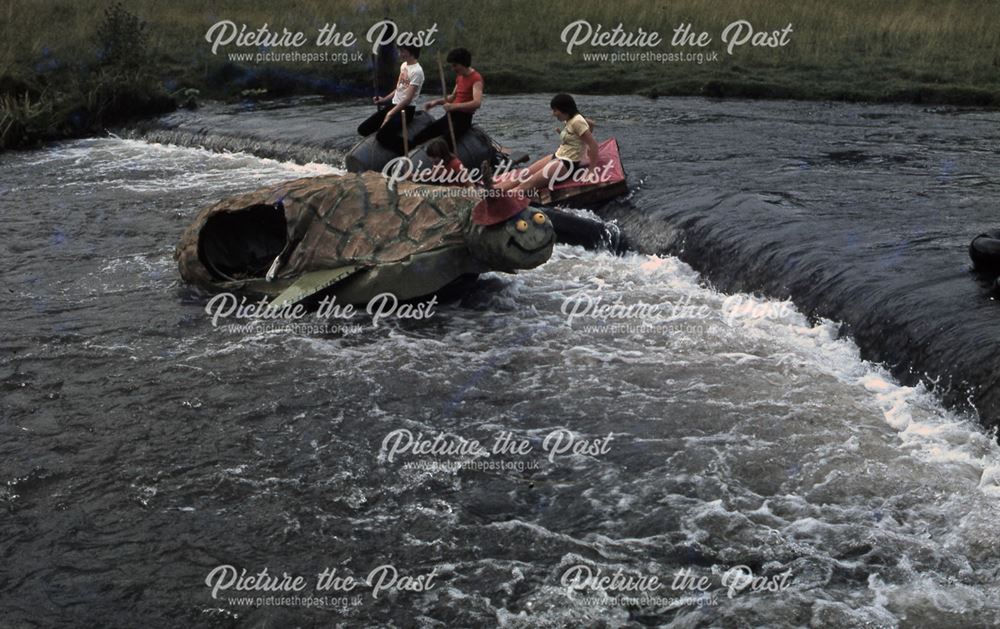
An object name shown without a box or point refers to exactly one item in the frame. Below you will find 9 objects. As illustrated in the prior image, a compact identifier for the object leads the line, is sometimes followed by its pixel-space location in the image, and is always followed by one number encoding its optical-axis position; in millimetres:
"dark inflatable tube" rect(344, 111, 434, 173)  13109
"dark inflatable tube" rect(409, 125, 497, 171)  12805
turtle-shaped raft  9023
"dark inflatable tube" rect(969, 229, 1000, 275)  8312
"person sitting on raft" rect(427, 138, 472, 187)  11445
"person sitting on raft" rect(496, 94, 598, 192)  11882
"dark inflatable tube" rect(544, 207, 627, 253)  11664
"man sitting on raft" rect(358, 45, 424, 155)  12938
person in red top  12602
